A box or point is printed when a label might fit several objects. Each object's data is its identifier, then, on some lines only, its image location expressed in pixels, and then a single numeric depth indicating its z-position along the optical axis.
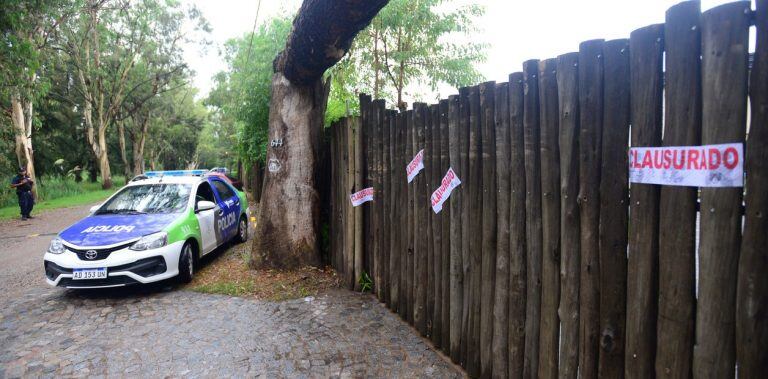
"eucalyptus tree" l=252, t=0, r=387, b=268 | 6.52
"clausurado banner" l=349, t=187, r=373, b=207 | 5.54
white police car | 5.46
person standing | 13.60
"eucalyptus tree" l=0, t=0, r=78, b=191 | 10.07
